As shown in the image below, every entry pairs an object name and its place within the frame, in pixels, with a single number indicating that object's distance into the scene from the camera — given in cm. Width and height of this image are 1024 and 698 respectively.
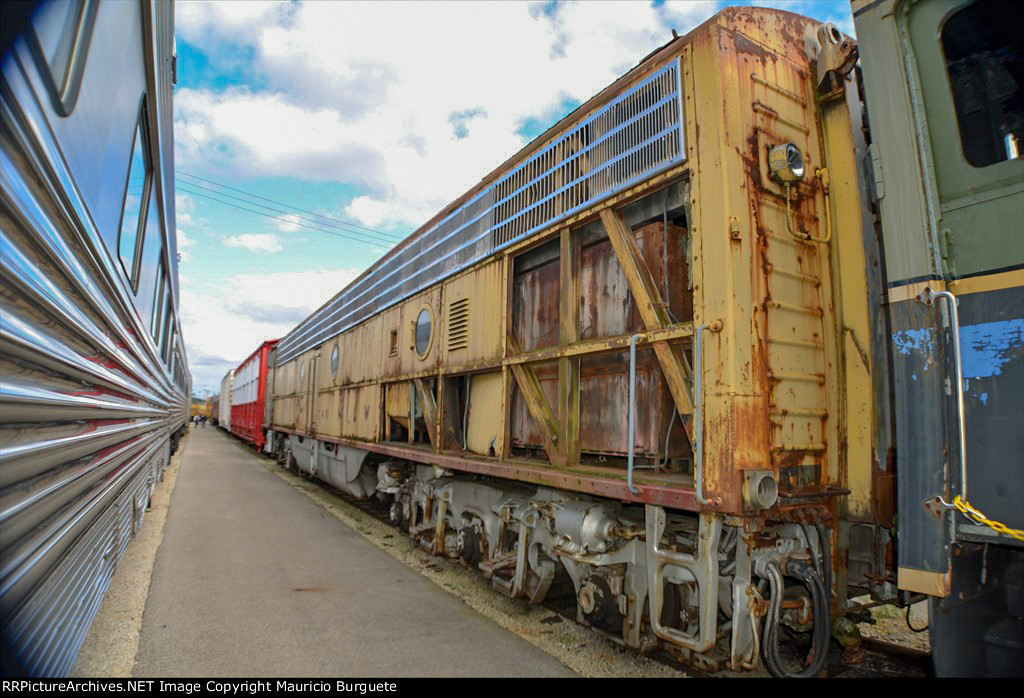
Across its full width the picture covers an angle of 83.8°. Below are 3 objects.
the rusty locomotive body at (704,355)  281
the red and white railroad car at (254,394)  1803
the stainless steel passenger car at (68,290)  121
